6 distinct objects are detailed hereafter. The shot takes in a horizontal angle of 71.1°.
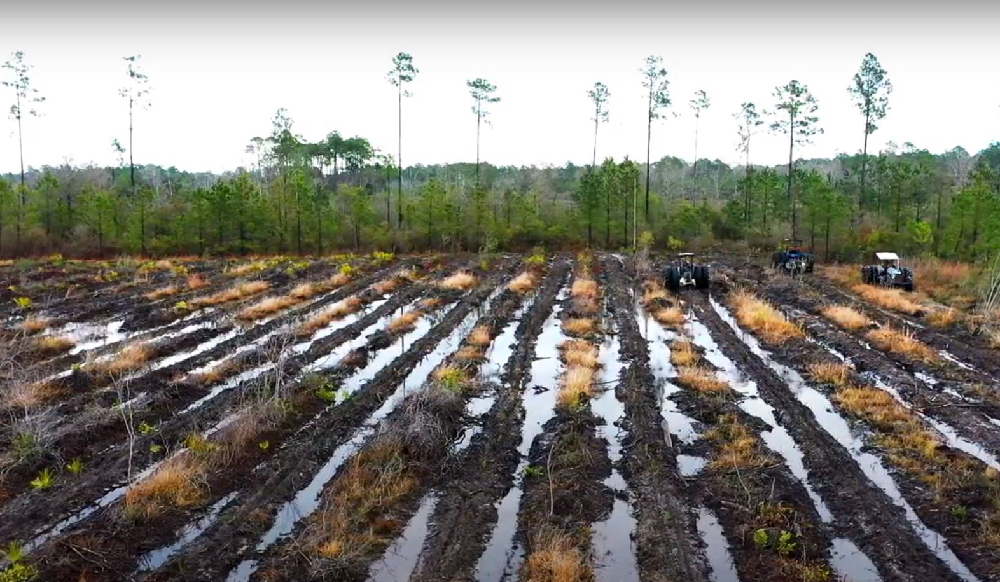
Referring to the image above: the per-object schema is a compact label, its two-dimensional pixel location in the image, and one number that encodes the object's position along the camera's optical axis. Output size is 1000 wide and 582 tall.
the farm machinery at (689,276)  27.83
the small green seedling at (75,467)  10.18
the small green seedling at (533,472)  10.32
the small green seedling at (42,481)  9.70
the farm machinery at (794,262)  32.03
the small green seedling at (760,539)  8.19
